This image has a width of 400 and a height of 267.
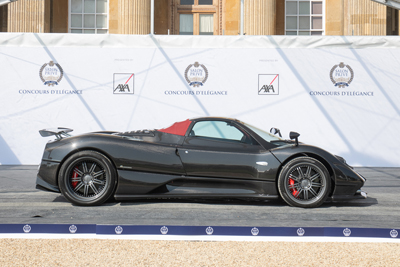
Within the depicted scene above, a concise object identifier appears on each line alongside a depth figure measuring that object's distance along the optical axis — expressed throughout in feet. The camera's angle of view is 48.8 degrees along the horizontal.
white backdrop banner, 31.14
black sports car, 17.74
